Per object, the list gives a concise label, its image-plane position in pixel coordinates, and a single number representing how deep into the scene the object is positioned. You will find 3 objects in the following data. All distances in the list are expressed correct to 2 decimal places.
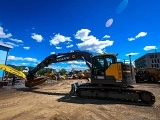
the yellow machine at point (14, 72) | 11.23
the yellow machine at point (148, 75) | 15.96
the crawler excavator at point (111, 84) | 6.53
